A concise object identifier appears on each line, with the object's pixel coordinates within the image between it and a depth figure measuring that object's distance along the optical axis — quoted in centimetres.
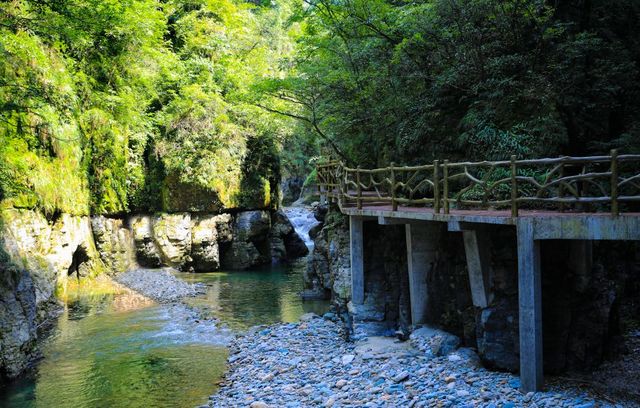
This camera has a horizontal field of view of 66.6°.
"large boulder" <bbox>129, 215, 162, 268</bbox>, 2202
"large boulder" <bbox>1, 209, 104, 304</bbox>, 1261
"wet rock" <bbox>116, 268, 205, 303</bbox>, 1764
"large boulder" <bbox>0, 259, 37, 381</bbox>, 957
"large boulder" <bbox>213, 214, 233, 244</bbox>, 2396
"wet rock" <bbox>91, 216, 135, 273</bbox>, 2045
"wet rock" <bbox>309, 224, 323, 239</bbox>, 2989
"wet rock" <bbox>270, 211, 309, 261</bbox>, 2722
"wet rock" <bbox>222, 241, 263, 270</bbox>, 2452
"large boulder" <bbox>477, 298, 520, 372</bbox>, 820
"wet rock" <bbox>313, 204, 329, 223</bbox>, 1994
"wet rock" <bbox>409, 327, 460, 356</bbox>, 939
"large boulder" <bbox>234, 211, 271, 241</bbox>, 2470
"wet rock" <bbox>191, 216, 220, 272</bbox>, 2311
